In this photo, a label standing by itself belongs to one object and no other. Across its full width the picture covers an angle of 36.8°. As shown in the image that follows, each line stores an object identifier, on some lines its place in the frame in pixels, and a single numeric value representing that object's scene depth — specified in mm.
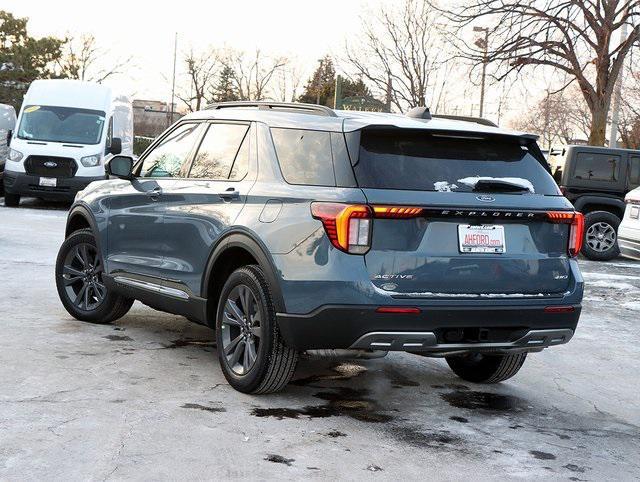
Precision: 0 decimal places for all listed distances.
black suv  17203
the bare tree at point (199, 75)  76875
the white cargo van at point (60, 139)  19172
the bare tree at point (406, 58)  38812
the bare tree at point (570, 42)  28109
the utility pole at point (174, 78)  76250
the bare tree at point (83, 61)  67188
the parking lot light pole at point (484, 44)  29053
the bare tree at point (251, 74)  72500
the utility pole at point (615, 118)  28906
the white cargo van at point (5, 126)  22105
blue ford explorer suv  5012
